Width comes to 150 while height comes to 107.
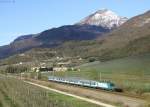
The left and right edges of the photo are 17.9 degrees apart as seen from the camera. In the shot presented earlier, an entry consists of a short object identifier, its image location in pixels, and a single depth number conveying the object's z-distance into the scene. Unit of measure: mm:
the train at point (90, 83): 94250
